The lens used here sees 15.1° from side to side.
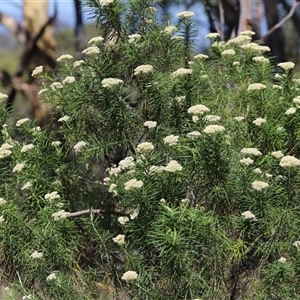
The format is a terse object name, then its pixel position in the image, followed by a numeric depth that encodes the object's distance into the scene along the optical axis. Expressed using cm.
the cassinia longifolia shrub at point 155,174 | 451
